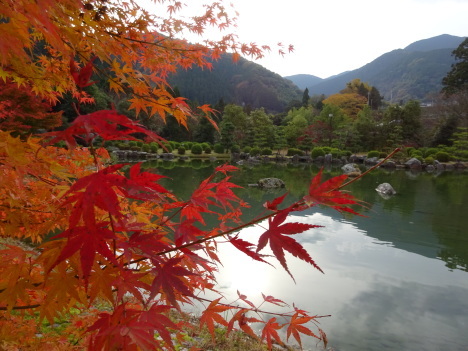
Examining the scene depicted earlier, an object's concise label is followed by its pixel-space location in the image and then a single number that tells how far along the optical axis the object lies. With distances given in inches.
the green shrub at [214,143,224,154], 1138.7
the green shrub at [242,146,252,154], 1130.7
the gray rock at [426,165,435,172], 824.7
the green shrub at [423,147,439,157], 956.6
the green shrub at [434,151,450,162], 903.0
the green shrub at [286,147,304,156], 1099.3
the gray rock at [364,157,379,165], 935.4
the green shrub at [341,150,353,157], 1029.3
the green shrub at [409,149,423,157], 946.2
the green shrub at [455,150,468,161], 897.8
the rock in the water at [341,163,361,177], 715.2
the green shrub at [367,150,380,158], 980.6
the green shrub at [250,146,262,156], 1086.4
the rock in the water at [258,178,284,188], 496.4
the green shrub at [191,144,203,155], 1077.8
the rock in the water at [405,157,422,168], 842.6
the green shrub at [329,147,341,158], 1007.4
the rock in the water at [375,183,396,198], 461.1
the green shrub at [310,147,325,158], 1011.9
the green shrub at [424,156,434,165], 863.1
